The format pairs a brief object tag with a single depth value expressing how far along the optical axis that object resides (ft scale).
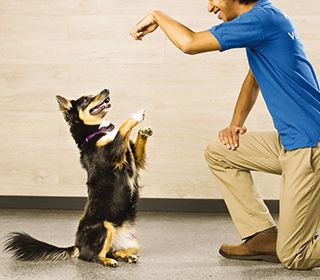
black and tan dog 8.91
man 8.11
